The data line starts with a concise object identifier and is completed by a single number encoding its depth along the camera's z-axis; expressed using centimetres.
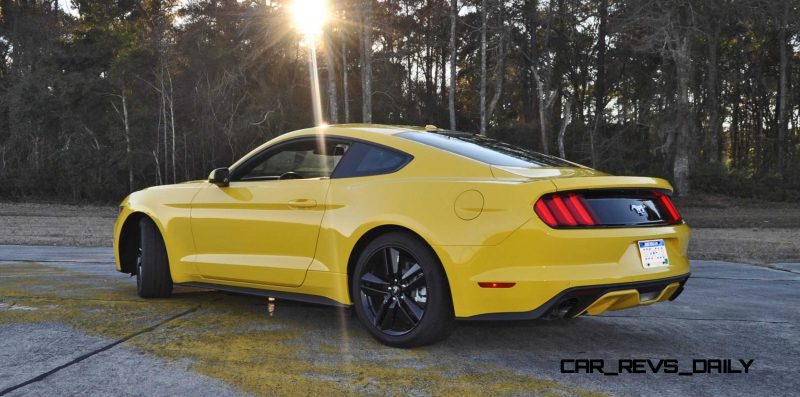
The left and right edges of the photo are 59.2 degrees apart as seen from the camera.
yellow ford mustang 388
